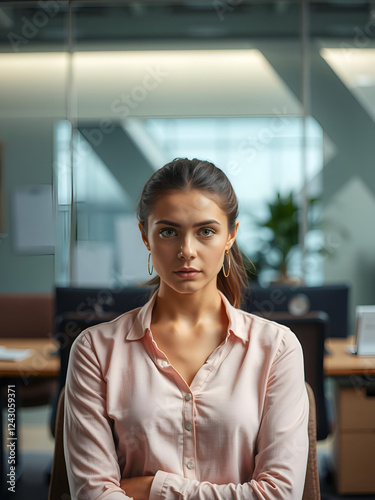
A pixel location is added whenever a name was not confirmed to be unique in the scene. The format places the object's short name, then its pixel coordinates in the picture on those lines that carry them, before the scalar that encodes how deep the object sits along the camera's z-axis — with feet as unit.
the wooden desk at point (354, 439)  10.28
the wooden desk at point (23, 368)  9.23
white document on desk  9.75
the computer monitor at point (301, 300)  9.58
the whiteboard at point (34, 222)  15.44
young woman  4.25
